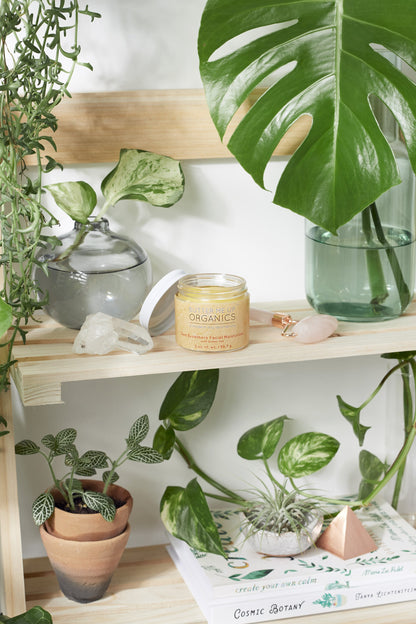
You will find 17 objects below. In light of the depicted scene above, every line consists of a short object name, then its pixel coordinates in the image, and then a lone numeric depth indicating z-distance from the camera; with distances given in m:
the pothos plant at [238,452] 1.51
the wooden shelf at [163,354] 1.39
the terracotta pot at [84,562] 1.46
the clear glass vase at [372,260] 1.49
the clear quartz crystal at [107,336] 1.42
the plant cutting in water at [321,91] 1.39
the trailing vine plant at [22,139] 1.37
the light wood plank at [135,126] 1.50
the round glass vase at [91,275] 1.45
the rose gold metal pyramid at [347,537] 1.51
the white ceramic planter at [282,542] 1.50
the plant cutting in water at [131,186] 1.48
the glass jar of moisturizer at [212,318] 1.42
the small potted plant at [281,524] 1.50
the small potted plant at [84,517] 1.45
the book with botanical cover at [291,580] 1.45
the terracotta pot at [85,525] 1.45
